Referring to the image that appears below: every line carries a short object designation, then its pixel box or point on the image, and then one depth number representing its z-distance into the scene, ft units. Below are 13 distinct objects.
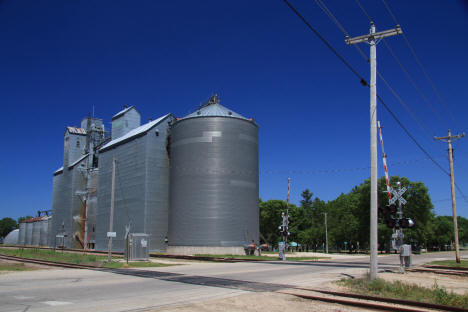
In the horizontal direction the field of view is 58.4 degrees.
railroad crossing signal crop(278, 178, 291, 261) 129.29
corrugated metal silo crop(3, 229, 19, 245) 422.53
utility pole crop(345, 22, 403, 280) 57.67
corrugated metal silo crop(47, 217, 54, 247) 301.76
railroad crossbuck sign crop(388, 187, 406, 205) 73.09
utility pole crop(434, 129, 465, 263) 119.25
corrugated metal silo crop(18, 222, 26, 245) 366.31
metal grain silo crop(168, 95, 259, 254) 168.04
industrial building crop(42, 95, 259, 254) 169.27
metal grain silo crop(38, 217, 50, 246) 320.70
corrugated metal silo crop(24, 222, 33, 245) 352.24
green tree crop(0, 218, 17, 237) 635.25
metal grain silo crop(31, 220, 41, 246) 338.17
